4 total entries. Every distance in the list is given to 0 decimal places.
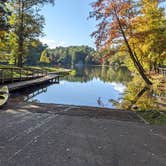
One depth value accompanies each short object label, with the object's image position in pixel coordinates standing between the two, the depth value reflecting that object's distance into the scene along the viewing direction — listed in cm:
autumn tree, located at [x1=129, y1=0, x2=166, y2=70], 1283
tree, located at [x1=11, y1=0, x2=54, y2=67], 1946
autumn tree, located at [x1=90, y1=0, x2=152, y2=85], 1185
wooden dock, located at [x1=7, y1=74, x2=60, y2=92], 1012
